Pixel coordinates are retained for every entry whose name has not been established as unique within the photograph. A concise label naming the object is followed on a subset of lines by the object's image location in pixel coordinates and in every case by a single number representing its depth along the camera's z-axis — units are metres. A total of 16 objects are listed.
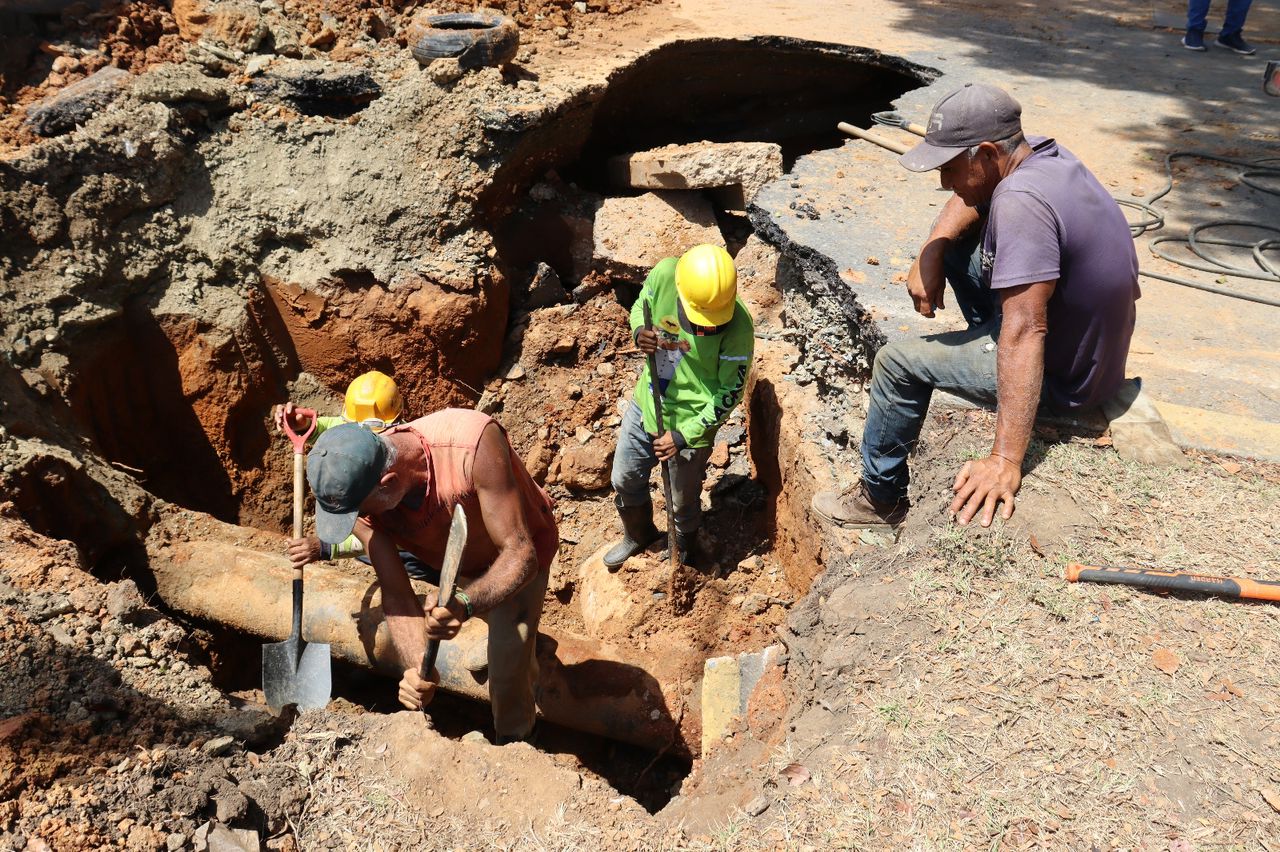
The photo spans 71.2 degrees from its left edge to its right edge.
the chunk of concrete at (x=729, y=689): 3.79
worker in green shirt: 4.41
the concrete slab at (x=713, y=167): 6.39
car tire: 6.32
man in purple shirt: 3.11
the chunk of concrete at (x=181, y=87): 5.90
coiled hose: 4.98
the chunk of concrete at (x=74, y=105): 5.65
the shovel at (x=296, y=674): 4.20
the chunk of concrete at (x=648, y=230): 6.69
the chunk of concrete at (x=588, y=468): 6.17
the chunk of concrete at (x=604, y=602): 5.23
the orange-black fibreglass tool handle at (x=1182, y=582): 3.01
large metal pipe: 4.52
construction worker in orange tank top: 3.07
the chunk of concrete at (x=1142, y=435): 3.59
